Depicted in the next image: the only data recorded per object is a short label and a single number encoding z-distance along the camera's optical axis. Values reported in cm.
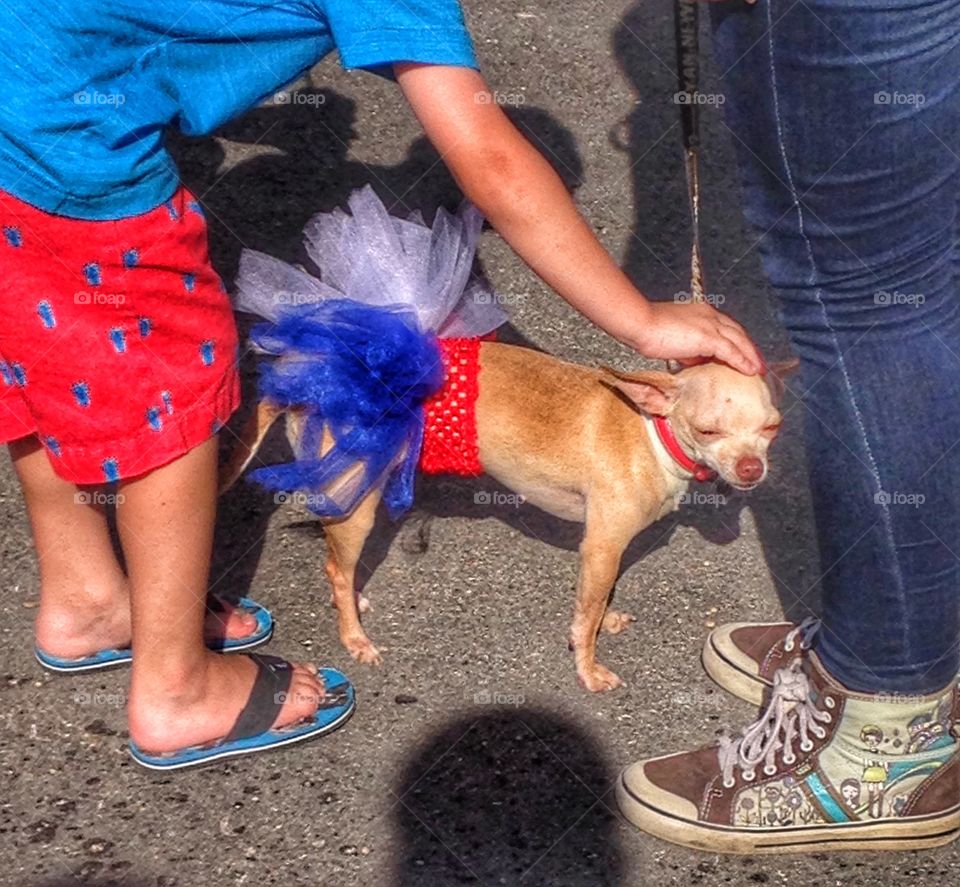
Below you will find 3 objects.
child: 206
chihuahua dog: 291
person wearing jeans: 195
